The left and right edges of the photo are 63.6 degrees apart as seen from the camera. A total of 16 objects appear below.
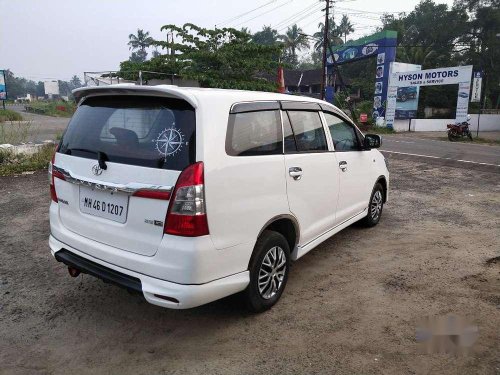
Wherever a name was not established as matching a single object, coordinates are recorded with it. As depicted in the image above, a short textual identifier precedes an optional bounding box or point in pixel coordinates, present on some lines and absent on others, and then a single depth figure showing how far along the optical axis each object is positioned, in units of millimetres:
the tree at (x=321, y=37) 61419
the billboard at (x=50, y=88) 112125
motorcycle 21453
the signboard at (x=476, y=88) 23156
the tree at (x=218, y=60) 20328
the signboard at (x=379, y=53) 28031
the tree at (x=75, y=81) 146550
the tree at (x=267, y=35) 82750
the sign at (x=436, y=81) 23859
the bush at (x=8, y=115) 28469
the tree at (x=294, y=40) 67625
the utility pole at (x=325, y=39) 27314
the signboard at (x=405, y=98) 27786
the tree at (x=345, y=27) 74688
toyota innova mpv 2572
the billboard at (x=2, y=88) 37031
